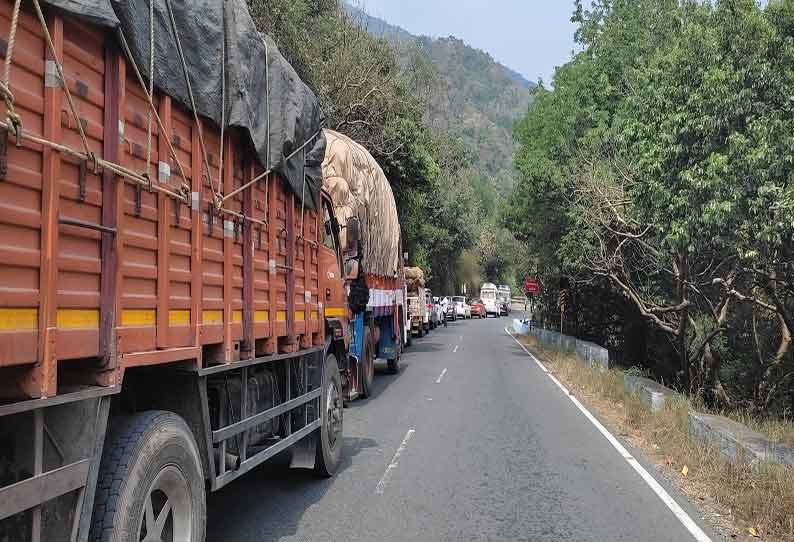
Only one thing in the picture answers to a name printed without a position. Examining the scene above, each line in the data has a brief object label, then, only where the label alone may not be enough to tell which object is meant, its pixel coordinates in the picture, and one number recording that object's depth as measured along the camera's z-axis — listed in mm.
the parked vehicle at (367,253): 12391
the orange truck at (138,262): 2920
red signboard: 40125
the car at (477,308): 69438
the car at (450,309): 54581
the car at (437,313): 44597
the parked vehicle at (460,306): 62975
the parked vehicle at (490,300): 74625
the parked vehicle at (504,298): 79062
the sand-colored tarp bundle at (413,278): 30438
